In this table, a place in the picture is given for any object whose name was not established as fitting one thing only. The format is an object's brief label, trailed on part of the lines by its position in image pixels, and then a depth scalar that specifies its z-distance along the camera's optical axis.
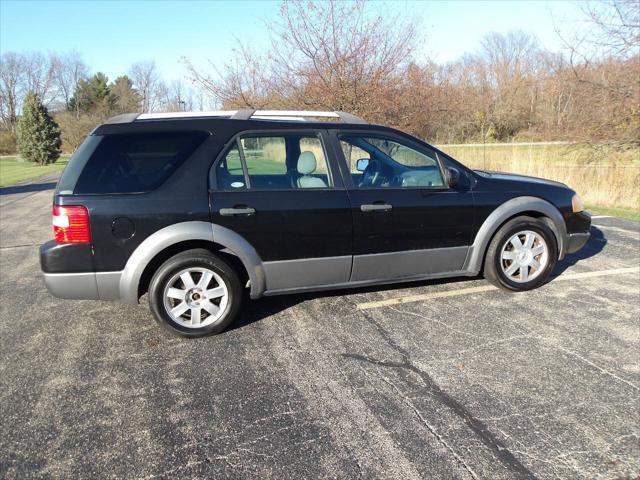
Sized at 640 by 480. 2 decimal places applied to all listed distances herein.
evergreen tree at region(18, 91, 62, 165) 38.41
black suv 3.44
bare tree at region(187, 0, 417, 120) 13.34
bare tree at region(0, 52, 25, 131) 65.00
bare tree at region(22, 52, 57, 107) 67.81
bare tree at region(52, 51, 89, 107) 68.12
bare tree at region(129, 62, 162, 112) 49.22
